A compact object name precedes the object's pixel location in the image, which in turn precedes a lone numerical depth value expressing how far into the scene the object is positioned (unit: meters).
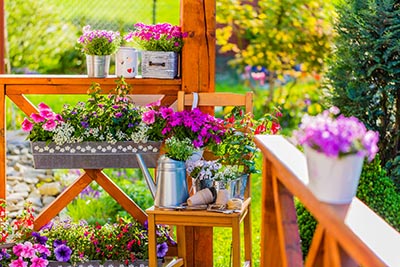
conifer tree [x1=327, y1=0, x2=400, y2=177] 4.04
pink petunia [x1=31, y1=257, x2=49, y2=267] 3.84
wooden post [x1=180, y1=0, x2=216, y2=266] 4.06
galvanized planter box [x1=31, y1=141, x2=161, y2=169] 3.87
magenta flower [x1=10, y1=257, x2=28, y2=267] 3.81
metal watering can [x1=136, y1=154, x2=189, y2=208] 3.63
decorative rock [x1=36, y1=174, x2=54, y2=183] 6.44
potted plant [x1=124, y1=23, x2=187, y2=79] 4.07
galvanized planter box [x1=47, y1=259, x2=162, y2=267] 3.90
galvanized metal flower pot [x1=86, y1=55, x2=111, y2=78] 4.11
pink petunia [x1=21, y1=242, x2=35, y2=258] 3.84
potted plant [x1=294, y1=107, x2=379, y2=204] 1.79
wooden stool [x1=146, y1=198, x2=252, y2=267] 3.52
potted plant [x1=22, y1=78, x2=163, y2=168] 3.87
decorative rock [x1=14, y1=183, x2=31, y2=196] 6.17
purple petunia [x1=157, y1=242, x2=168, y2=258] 3.90
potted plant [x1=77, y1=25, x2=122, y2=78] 4.09
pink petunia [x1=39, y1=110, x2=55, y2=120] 3.88
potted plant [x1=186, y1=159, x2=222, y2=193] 3.72
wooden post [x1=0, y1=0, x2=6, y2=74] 6.18
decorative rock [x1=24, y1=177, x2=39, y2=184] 6.41
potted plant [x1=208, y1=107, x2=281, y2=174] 3.80
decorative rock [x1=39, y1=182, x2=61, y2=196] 6.15
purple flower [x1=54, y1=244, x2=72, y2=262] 3.89
